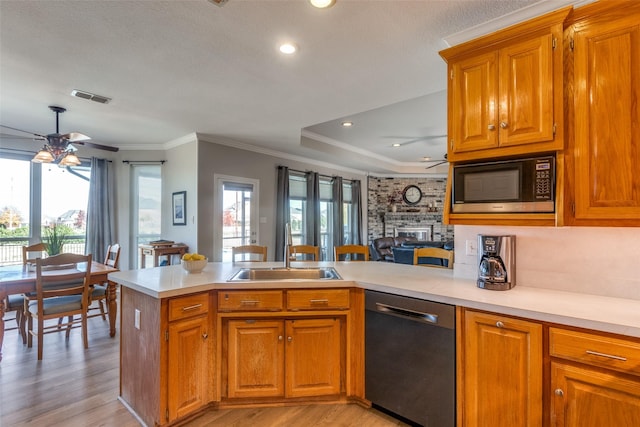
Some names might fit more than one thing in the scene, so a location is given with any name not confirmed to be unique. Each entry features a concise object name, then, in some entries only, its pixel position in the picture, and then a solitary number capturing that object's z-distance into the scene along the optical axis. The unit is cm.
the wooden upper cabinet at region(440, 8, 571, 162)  174
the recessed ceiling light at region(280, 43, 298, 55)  235
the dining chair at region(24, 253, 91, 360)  299
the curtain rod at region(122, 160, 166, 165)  561
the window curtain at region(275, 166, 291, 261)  609
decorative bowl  244
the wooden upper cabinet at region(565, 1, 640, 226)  159
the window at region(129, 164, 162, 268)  571
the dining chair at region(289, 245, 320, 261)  349
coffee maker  196
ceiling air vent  323
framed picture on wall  523
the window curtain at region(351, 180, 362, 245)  820
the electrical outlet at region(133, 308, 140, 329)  211
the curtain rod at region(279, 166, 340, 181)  655
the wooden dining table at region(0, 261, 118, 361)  291
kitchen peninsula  198
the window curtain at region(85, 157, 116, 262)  529
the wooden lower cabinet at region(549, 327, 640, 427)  134
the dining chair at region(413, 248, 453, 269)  279
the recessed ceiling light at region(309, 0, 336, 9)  185
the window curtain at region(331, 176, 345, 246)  762
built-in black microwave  177
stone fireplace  891
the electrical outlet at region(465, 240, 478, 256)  230
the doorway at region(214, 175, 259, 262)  527
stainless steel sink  263
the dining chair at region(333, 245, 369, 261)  336
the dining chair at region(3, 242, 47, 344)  321
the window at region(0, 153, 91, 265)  472
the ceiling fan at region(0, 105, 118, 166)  358
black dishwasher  185
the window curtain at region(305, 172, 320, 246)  687
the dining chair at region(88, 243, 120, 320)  354
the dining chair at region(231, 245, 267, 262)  339
